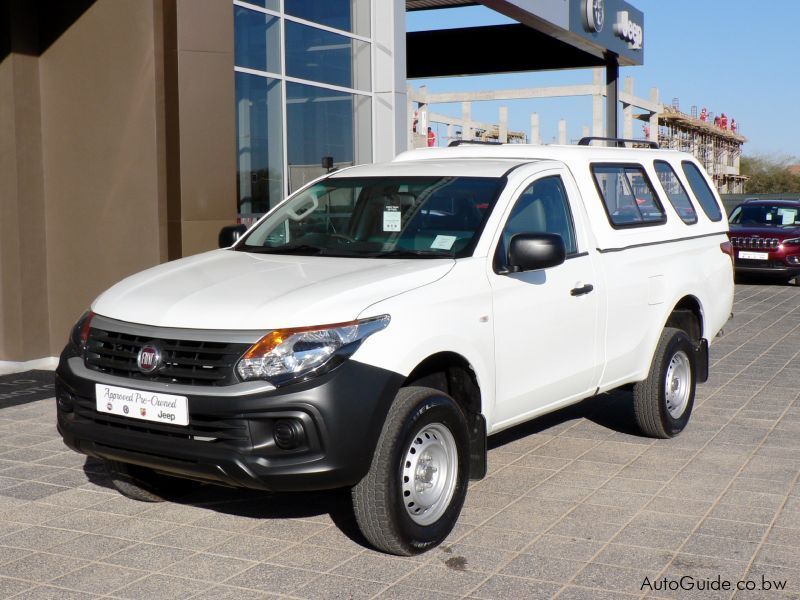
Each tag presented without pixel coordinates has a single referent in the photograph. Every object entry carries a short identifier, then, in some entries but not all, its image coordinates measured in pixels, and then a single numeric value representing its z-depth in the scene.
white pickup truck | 4.39
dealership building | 9.50
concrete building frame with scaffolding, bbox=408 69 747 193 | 40.34
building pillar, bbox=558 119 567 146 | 55.17
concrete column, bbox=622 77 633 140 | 43.56
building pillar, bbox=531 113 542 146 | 51.06
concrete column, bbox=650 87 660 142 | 51.50
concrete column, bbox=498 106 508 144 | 49.03
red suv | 19.09
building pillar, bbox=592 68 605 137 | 40.28
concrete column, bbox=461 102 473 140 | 45.78
